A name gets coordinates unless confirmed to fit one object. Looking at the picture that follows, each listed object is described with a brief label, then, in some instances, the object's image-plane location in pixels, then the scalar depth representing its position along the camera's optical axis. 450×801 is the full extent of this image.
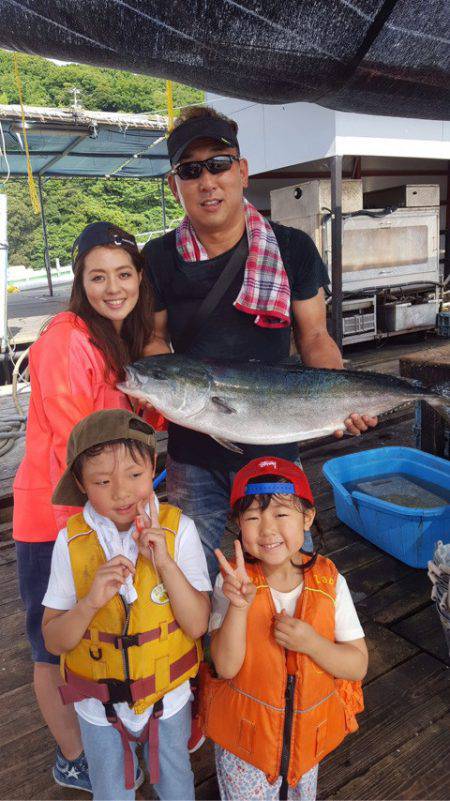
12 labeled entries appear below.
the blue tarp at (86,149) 10.88
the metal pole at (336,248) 8.55
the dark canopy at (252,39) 1.03
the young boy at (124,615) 1.72
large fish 2.41
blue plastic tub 3.43
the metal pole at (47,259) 17.35
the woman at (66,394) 1.99
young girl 1.68
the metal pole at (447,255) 13.24
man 2.34
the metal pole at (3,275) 9.34
